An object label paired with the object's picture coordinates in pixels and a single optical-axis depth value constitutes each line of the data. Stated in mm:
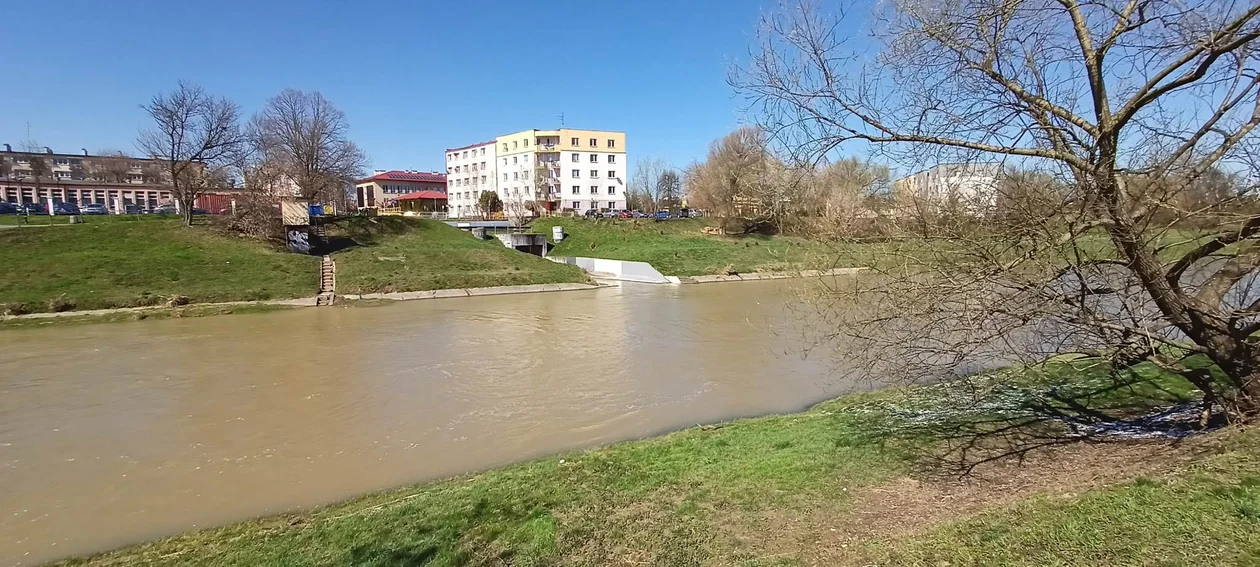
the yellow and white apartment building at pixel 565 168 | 74438
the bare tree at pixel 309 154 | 35531
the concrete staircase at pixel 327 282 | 24203
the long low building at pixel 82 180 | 56688
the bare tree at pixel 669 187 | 78000
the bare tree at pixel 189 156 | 29531
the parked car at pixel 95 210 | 44562
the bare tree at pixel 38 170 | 56500
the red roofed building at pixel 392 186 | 83688
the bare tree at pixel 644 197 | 69062
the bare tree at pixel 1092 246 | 4340
